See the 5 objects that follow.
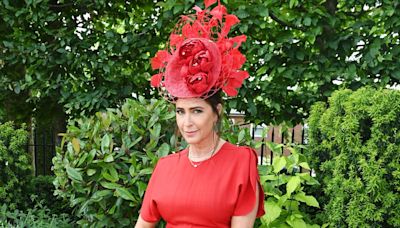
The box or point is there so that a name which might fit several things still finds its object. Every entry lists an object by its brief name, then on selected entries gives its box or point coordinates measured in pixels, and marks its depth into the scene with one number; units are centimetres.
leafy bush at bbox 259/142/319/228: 309
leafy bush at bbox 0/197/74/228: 388
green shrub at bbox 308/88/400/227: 292
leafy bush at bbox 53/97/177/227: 313
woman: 211
